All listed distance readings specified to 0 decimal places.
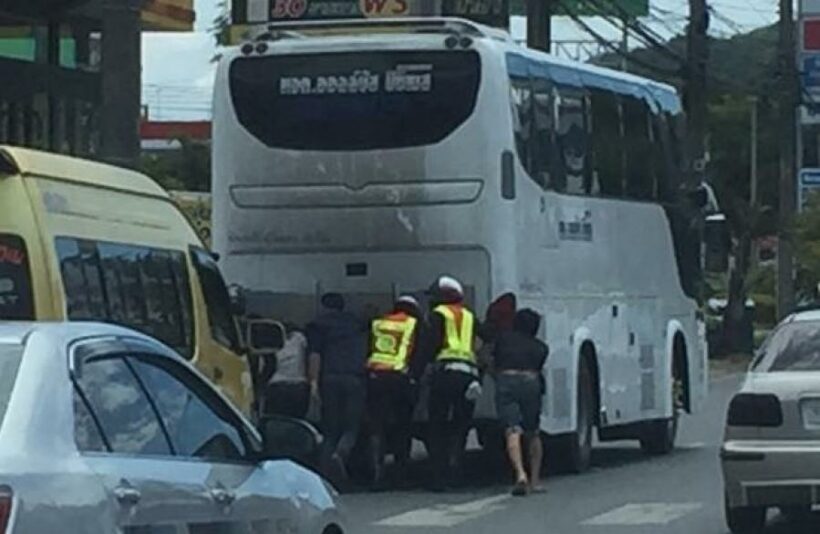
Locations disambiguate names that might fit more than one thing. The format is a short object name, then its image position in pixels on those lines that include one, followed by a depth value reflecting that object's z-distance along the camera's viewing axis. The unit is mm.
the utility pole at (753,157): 67788
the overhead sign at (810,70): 54844
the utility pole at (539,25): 33250
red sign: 61625
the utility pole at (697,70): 41469
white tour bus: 19453
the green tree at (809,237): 53969
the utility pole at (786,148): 47844
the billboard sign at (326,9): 35091
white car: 14000
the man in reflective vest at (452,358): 18656
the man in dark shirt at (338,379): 18875
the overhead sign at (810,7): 62406
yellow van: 12133
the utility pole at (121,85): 18266
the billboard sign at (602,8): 39844
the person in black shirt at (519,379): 18688
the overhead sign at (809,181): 56406
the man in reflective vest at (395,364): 18812
